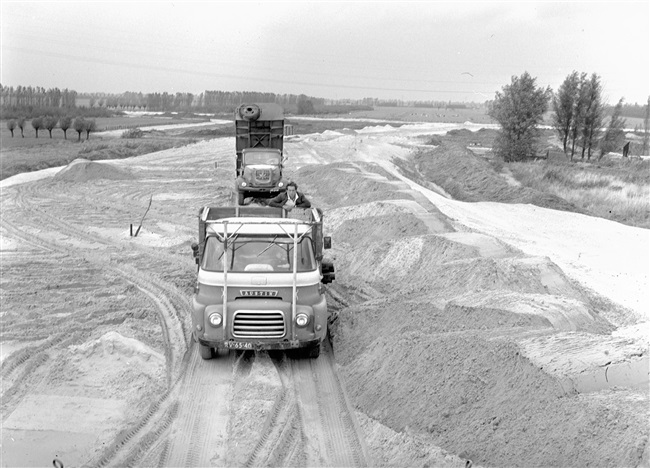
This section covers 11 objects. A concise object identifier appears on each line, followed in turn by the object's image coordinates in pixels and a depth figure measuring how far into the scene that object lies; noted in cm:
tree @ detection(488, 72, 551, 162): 4944
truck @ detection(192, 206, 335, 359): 997
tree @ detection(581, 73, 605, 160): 5338
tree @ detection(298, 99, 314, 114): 13988
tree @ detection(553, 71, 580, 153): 5406
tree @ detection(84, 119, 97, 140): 7256
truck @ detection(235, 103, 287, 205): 2325
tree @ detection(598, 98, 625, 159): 5500
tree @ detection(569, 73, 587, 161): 5362
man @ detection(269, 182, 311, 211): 1423
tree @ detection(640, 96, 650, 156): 6225
